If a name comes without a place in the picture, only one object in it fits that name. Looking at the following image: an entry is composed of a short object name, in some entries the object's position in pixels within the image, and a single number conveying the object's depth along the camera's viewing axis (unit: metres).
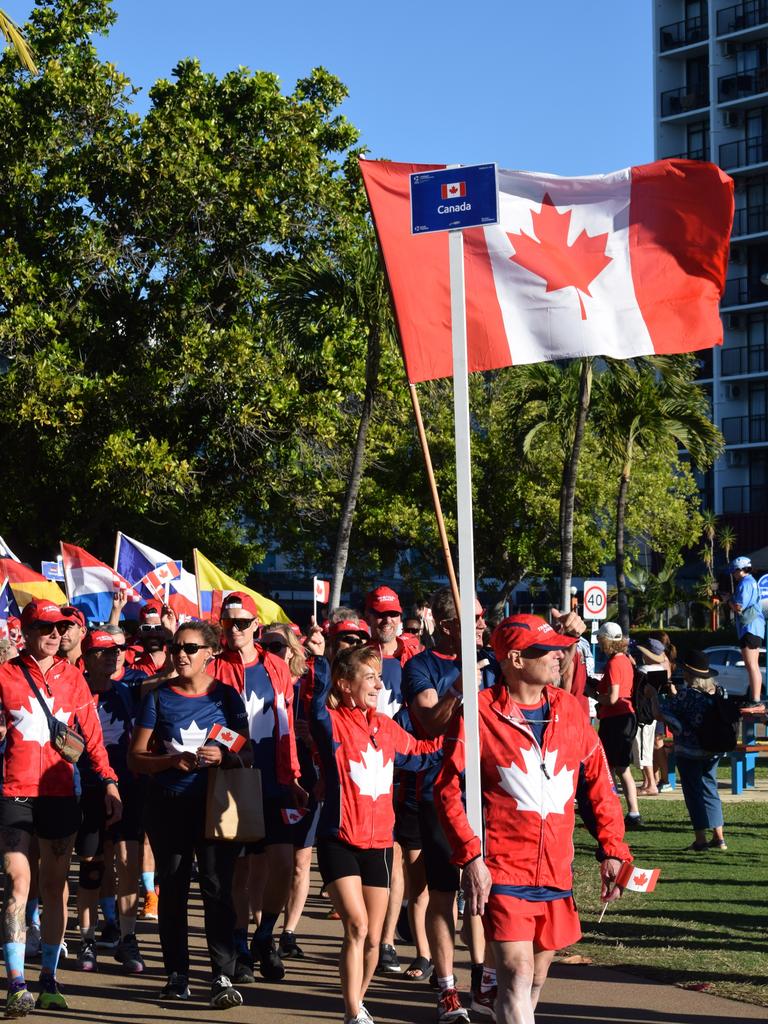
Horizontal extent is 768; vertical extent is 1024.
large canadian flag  7.91
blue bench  17.28
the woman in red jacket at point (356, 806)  6.70
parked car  32.09
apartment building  68.31
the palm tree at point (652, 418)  27.53
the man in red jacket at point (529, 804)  5.38
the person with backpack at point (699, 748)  12.78
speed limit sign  29.05
